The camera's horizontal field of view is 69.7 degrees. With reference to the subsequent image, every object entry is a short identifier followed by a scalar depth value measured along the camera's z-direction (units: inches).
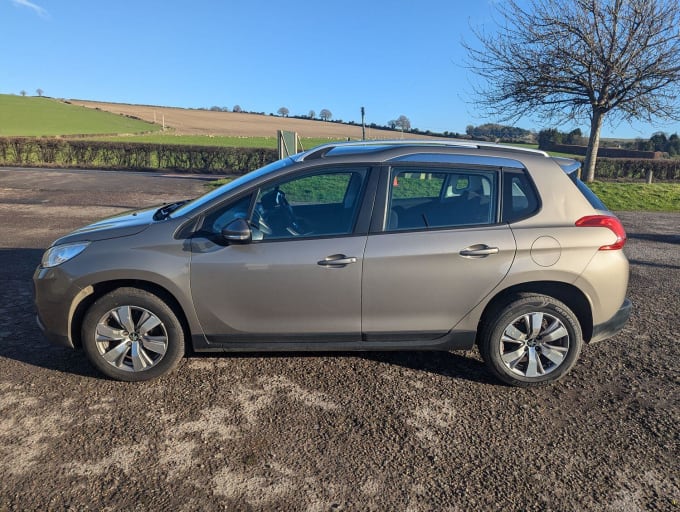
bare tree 603.5
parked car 137.5
